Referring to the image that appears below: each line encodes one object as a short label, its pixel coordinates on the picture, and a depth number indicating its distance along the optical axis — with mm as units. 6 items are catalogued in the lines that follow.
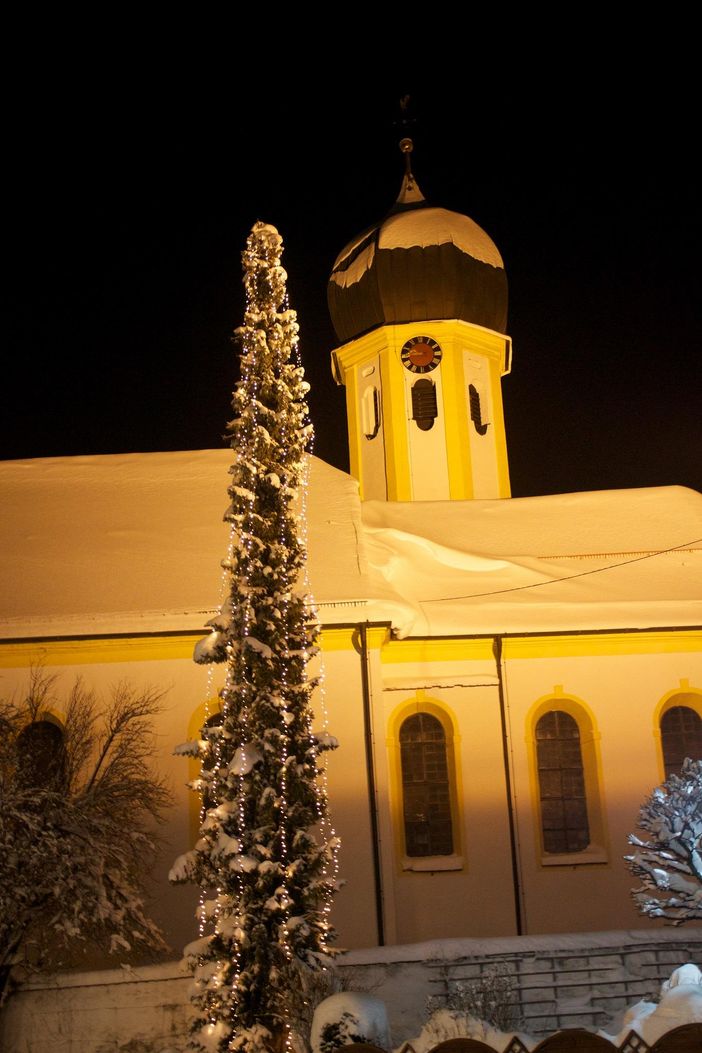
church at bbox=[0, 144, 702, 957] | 20609
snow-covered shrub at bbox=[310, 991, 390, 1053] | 14500
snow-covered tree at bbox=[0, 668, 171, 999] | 16391
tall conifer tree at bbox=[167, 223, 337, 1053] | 13727
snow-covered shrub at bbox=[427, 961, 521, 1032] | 17250
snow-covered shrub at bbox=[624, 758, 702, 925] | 15812
